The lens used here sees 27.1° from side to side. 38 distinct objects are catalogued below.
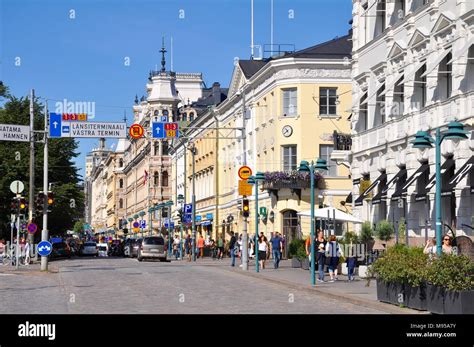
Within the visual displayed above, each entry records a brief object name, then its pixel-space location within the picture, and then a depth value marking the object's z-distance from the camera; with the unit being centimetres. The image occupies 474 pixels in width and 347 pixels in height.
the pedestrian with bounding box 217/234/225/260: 6793
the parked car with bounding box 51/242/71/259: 7739
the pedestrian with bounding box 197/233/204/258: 7181
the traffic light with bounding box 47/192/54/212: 4306
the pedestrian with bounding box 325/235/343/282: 3500
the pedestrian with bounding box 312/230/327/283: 3444
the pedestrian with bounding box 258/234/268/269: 4588
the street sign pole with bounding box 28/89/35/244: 4859
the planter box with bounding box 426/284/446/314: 2008
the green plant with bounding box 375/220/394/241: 3794
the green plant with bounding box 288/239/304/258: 4722
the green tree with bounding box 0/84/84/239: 6681
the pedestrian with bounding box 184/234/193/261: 7019
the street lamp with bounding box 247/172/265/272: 4381
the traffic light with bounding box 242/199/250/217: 4534
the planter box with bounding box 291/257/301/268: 4688
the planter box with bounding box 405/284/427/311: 2130
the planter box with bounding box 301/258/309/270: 4431
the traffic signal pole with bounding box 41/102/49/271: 4316
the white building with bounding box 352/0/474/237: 3397
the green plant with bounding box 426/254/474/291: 1925
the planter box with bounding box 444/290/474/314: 1895
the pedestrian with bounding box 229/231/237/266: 5207
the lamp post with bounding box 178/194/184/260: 7106
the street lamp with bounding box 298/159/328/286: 3198
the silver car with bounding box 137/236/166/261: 6556
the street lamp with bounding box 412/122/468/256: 2369
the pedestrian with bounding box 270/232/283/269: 4622
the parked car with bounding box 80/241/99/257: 9224
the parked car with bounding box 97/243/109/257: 10545
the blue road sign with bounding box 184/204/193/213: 7562
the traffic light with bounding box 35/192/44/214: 4291
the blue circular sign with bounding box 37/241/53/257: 4184
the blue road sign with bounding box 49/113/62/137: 4069
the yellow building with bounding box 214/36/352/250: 6197
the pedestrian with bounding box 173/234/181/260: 7466
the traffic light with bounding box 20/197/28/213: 4501
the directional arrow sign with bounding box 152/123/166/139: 4508
